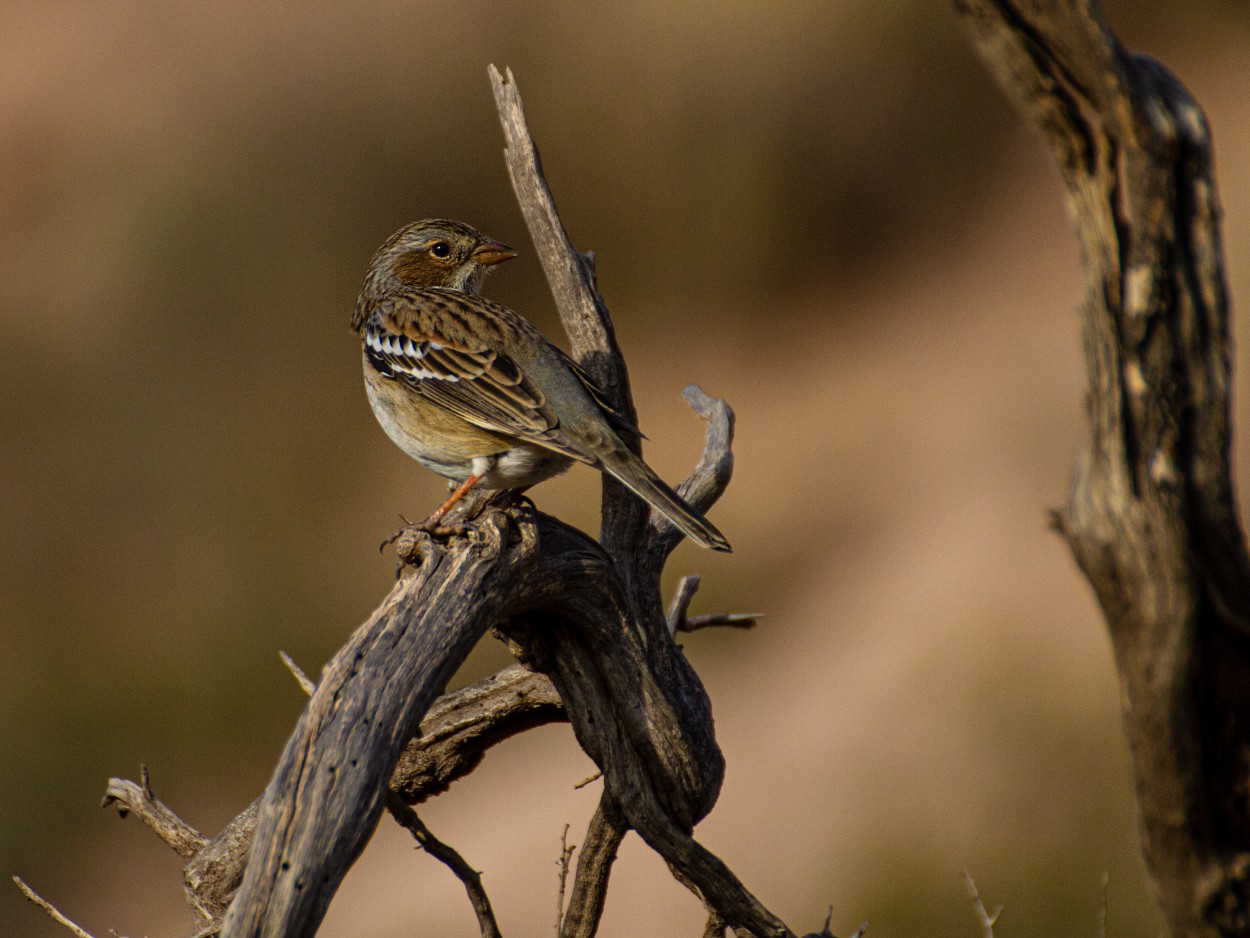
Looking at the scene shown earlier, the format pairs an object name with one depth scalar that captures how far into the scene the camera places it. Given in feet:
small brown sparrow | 29.73
